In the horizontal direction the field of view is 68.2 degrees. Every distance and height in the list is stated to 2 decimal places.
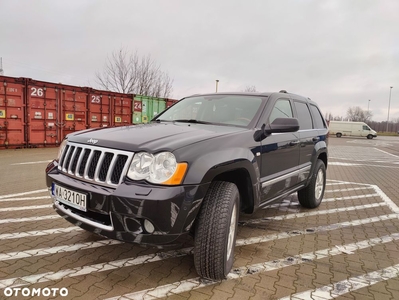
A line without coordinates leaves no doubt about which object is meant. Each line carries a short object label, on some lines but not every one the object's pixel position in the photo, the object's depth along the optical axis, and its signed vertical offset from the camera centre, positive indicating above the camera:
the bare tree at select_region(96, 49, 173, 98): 26.00 +3.63
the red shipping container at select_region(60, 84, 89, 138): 12.91 +0.44
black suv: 2.14 -0.46
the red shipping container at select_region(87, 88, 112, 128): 13.91 +0.54
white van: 40.03 -0.10
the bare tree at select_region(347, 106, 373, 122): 81.38 +3.85
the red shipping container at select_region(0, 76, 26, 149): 11.14 +0.17
